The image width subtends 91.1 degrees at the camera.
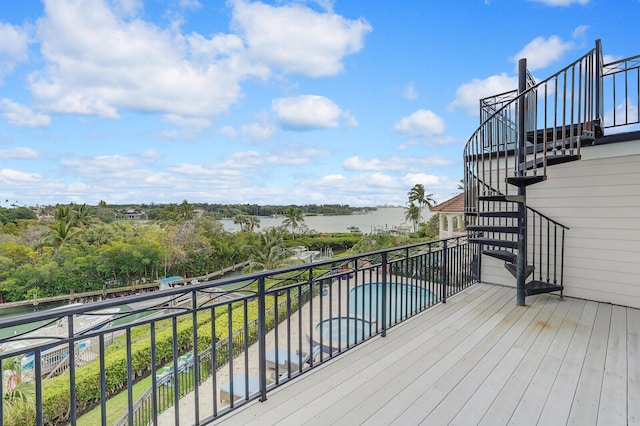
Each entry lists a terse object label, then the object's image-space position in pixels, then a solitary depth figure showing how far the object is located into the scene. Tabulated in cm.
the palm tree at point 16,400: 633
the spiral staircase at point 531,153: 331
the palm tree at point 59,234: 2423
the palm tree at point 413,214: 3005
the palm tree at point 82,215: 2859
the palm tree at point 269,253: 2167
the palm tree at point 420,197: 2992
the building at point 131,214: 3631
